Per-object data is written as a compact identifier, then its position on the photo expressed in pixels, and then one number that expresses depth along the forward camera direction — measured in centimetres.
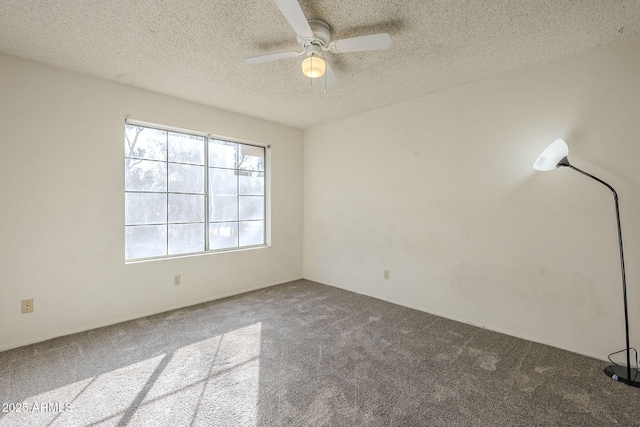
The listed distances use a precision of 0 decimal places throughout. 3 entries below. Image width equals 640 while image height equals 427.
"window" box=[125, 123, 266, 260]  328
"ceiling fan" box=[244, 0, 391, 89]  178
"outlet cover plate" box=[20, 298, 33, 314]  254
